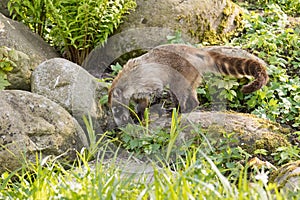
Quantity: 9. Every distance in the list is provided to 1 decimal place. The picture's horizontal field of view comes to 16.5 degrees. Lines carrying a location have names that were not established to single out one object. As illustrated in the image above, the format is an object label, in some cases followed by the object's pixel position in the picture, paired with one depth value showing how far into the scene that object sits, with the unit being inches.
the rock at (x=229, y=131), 328.7
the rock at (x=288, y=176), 235.7
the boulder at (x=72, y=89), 372.6
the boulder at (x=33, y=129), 306.7
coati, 374.6
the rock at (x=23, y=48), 400.2
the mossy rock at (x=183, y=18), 458.4
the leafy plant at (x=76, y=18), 414.7
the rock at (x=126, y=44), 448.1
